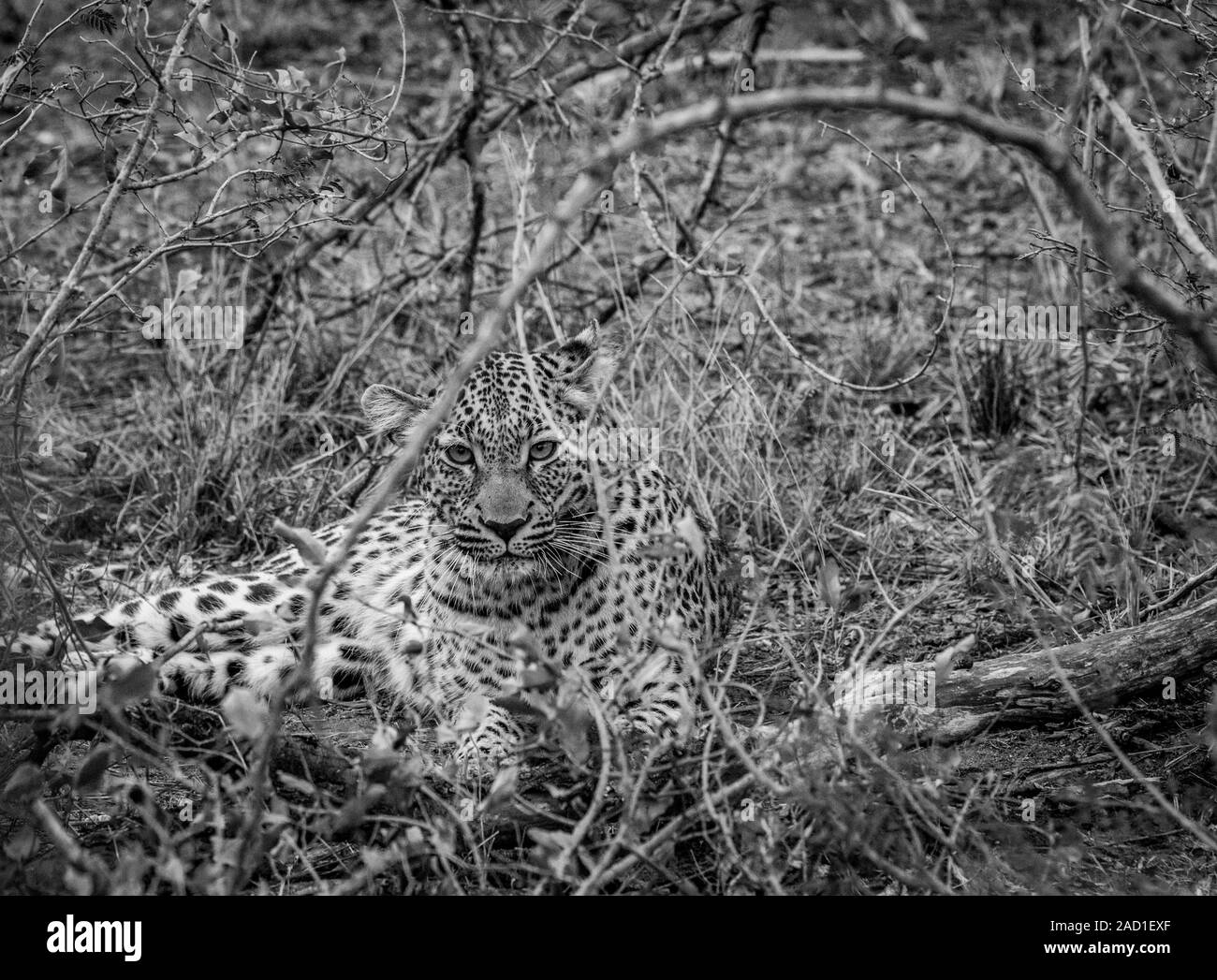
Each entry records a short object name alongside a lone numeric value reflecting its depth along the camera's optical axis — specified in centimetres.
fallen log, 475
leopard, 521
